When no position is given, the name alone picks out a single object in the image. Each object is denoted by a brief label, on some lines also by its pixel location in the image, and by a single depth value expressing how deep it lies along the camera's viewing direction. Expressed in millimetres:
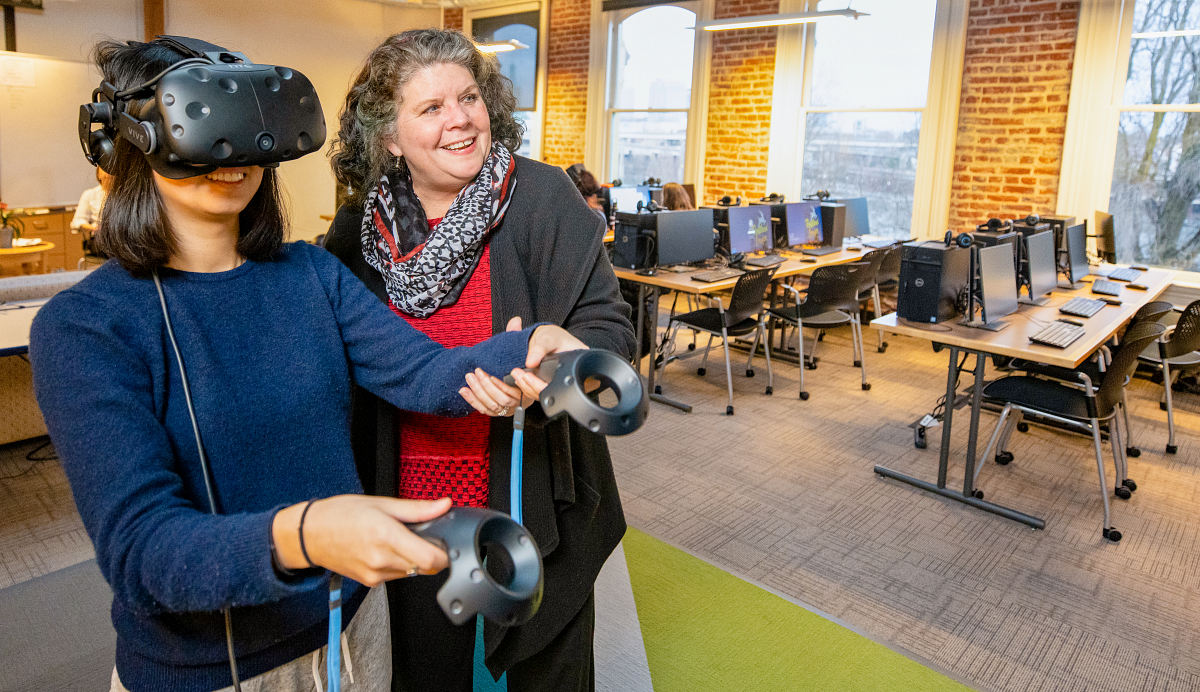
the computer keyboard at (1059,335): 3324
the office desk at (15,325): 2842
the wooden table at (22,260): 5359
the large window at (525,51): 9930
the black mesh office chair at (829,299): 5043
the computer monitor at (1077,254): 4949
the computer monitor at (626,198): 7078
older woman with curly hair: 1271
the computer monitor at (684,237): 5129
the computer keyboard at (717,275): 4867
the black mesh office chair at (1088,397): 3230
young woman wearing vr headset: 673
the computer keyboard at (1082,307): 3997
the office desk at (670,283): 4671
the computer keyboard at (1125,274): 5102
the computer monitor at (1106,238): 5547
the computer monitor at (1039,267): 4328
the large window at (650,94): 8555
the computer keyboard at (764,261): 5555
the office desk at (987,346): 3264
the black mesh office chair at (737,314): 4730
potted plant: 5301
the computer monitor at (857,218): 6992
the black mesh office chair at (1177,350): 4004
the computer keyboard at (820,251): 6234
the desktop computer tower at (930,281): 3691
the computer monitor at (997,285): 3670
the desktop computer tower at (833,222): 6523
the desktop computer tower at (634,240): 5047
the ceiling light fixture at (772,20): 6081
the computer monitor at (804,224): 6273
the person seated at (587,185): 5433
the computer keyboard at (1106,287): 4603
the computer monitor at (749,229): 5719
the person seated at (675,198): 6773
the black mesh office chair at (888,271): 5961
